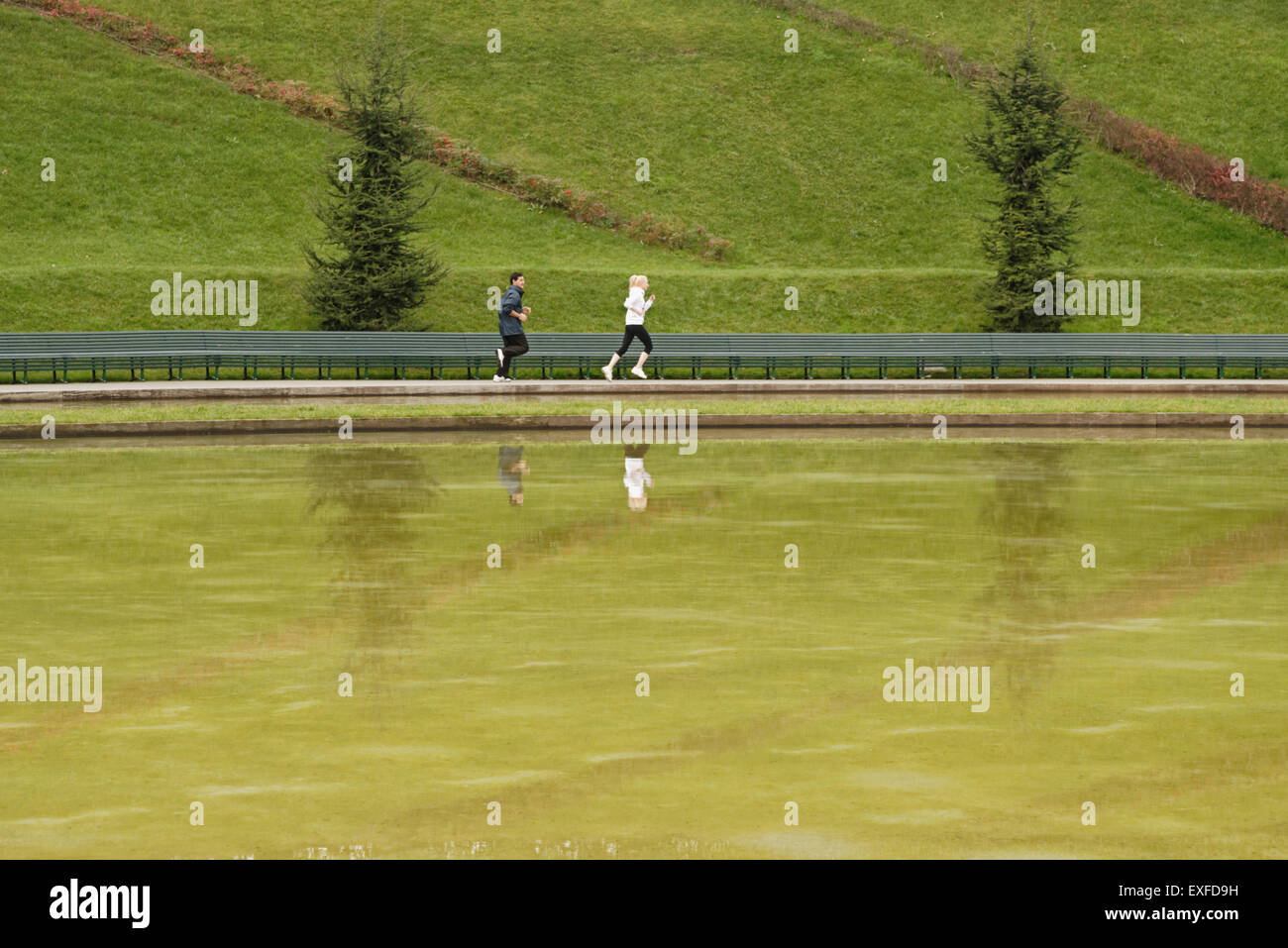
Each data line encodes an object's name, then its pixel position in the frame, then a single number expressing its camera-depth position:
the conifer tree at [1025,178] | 36.56
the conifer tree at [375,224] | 34.06
